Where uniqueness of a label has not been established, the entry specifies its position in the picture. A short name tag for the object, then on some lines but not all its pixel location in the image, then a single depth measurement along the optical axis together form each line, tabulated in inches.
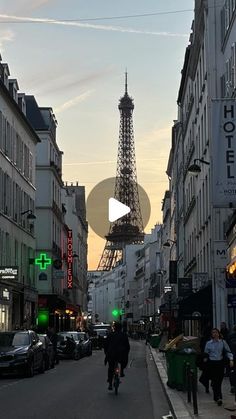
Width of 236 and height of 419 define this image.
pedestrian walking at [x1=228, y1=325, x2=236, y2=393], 746.4
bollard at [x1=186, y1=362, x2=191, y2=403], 649.5
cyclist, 812.6
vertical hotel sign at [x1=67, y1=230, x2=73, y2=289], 3366.1
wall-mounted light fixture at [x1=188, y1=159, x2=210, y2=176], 1123.3
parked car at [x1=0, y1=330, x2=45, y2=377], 1063.6
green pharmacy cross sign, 2161.3
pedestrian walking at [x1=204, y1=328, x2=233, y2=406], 676.1
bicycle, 818.2
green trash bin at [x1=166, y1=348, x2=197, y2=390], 780.6
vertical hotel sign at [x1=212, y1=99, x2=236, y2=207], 773.9
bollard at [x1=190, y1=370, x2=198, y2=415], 575.2
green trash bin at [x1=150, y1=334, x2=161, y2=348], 2312.1
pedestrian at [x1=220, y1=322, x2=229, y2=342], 1001.1
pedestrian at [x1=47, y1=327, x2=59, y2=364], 1427.0
